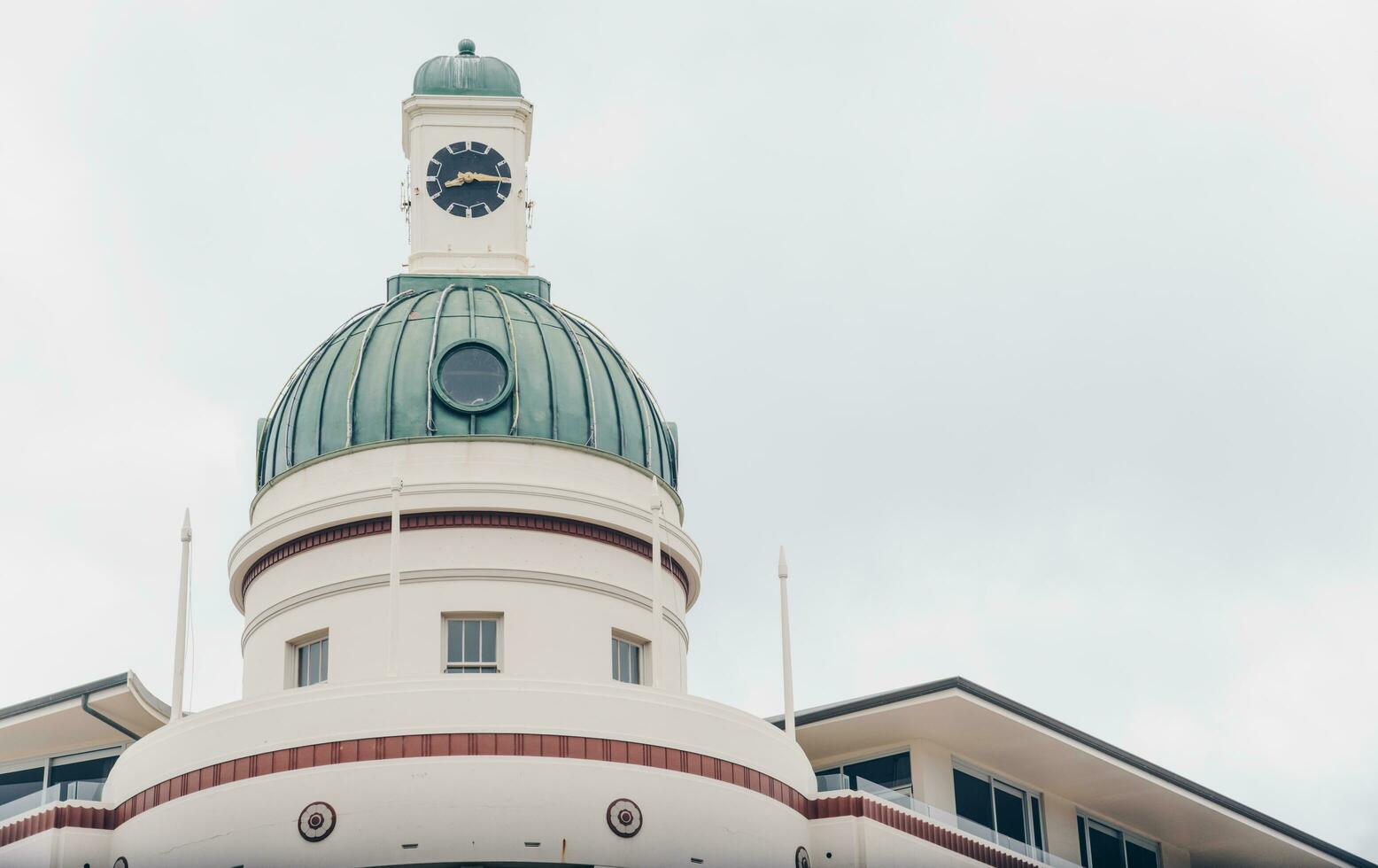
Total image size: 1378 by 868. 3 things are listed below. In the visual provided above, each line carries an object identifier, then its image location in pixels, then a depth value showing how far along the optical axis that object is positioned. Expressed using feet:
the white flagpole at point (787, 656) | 173.17
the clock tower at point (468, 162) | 205.05
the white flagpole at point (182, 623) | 169.07
